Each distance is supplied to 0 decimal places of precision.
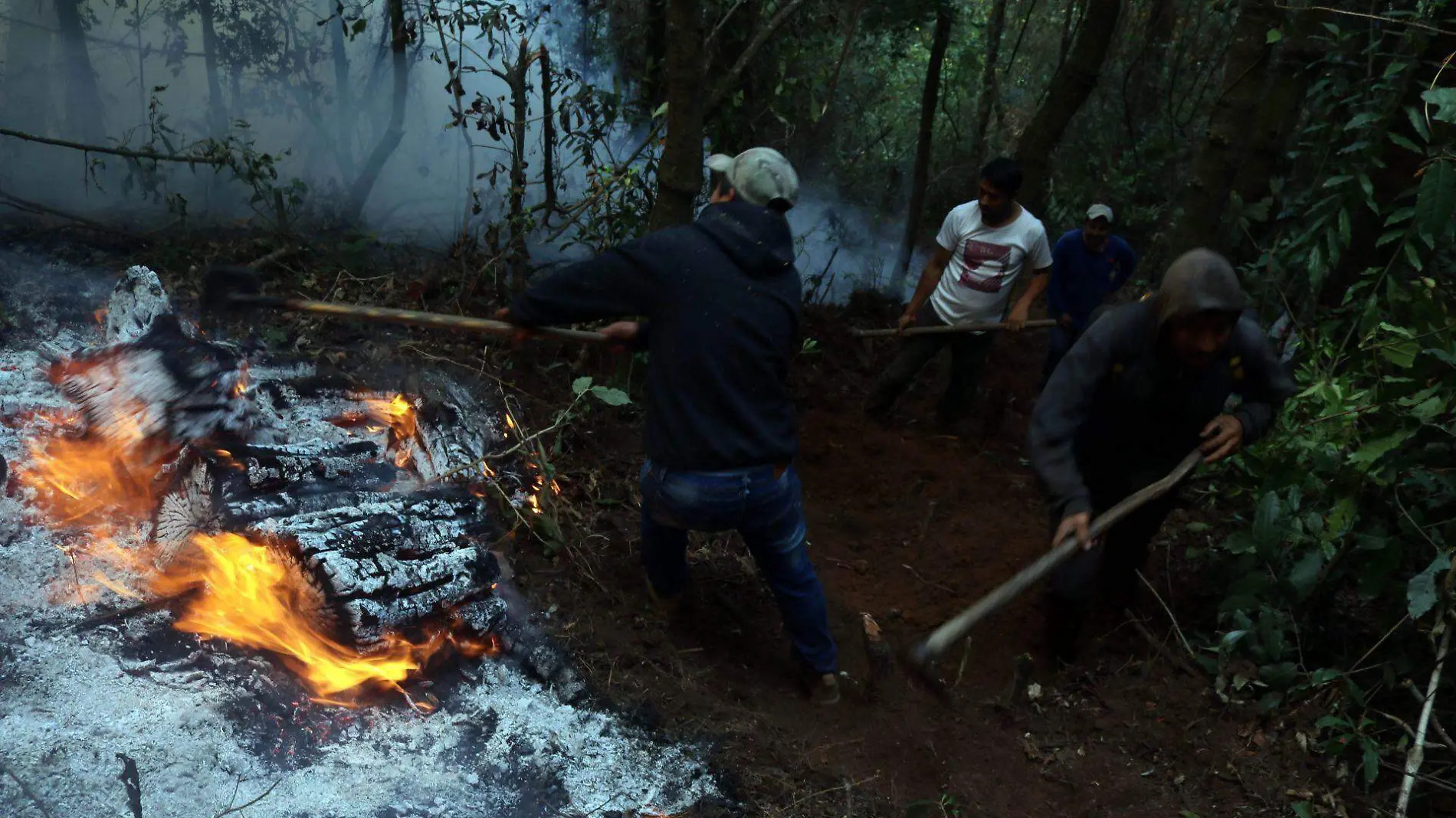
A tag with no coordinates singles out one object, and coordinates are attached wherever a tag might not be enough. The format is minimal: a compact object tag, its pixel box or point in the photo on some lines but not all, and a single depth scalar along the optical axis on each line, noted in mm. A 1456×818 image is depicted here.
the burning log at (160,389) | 3768
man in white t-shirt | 5637
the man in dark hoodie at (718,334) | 3172
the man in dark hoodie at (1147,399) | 3252
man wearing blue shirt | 6082
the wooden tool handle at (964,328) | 5824
